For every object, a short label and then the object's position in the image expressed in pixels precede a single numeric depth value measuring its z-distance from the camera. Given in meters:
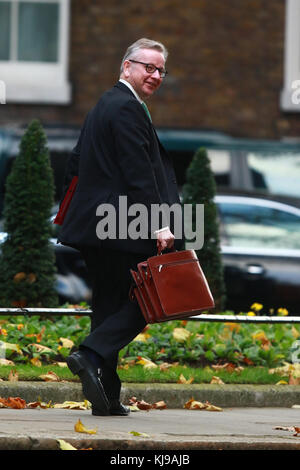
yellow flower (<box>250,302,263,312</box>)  18.37
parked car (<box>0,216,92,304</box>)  19.77
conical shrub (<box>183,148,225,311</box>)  19.08
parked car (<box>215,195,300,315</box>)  20.00
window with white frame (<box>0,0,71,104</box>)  33.53
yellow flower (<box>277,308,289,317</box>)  18.35
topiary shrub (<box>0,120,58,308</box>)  18.30
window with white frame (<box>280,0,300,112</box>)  33.91
